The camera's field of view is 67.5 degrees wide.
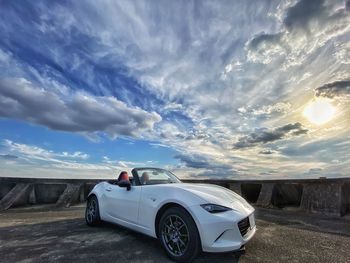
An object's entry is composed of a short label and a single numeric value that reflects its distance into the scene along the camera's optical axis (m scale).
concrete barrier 6.94
